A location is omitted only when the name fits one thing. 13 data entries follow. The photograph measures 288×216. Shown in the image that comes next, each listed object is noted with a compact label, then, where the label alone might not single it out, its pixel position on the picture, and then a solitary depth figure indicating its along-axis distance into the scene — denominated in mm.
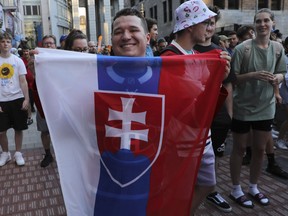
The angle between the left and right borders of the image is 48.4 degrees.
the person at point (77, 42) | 3548
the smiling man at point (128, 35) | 2062
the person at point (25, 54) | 7653
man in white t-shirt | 4957
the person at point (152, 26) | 5324
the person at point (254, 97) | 3459
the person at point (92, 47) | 9336
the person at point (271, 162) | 4334
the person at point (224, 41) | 6231
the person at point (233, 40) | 7309
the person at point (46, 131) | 4645
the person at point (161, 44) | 8306
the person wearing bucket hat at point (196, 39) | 2514
